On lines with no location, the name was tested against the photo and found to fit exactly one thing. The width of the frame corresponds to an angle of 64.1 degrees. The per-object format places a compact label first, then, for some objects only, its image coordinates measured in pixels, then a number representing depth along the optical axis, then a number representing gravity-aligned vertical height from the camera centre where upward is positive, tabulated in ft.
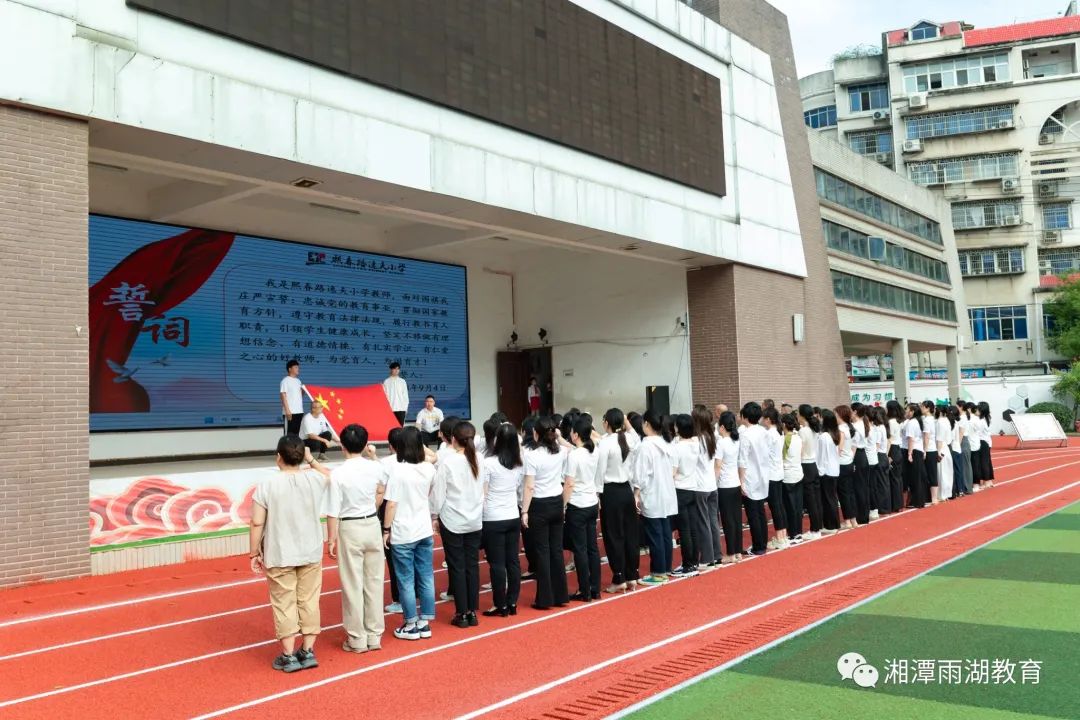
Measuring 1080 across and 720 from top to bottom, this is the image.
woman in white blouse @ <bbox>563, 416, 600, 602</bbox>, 24.72 -2.88
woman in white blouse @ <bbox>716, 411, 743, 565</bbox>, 30.12 -3.03
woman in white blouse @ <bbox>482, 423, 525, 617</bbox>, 22.57 -2.74
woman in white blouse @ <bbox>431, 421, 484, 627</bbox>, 21.86 -2.50
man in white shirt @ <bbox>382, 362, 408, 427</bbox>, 46.78 +1.38
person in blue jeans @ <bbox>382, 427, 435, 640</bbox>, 20.63 -2.76
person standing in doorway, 61.72 +1.20
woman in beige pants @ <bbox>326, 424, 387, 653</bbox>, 19.53 -2.89
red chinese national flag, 41.24 +0.48
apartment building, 145.28 +41.04
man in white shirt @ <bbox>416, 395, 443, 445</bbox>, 45.44 -0.25
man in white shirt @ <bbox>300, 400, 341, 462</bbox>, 38.45 -0.48
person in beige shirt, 17.98 -2.66
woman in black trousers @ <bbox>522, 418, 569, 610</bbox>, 23.52 -2.62
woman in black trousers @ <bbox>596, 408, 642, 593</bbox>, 25.61 -2.89
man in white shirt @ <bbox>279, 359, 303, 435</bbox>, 39.50 +1.24
